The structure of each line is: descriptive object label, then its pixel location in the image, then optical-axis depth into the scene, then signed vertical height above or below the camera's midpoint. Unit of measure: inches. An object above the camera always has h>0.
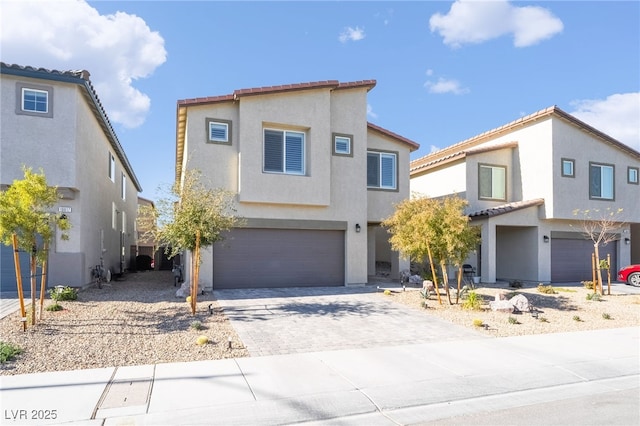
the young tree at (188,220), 398.0 +7.4
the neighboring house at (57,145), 483.5 +99.8
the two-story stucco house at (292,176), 560.7 +75.8
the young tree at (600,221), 743.7 +14.3
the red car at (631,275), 742.5 -83.9
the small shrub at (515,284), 650.7 -89.5
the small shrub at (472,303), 471.2 -87.0
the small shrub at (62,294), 444.1 -73.4
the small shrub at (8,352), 261.1 -81.8
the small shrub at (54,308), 397.1 -78.2
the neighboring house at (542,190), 722.8 +71.6
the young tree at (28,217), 331.9 +8.7
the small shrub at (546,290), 598.9 -89.9
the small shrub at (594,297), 553.3 -93.1
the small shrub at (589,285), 670.1 -92.5
